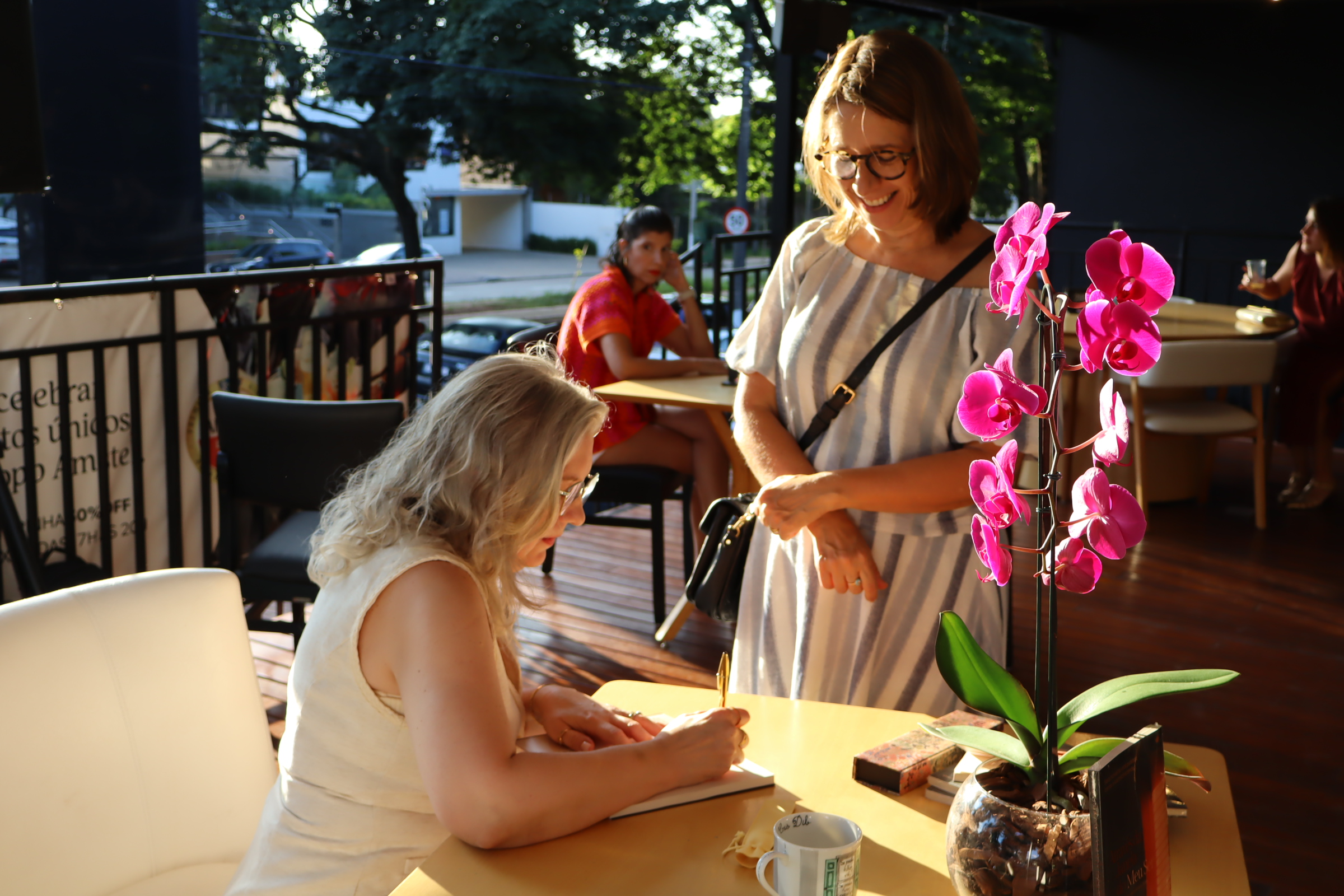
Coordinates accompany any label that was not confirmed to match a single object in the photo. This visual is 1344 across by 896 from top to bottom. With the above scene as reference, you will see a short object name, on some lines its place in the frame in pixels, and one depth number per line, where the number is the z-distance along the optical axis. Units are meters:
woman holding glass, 5.64
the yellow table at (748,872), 1.08
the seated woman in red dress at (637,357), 3.85
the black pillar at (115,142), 3.73
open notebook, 1.23
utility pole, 6.13
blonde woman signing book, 1.13
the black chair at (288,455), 2.76
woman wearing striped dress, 1.67
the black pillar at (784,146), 5.92
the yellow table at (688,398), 3.51
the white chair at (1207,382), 5.14
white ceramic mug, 0.97
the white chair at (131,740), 1.29
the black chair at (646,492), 3.74
